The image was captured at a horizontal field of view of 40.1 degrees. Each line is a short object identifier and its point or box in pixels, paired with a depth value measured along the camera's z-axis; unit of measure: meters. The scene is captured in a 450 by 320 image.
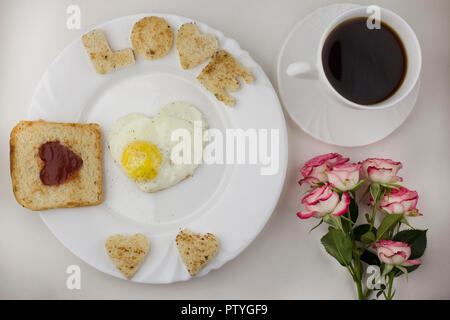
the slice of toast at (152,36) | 0.60
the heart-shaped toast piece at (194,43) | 0.60
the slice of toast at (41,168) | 0.60
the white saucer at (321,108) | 0.61
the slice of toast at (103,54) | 0.60
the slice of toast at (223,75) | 0.60
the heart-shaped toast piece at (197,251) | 0.59
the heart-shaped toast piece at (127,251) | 0.59
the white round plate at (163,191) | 0.60
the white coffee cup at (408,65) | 0.54
